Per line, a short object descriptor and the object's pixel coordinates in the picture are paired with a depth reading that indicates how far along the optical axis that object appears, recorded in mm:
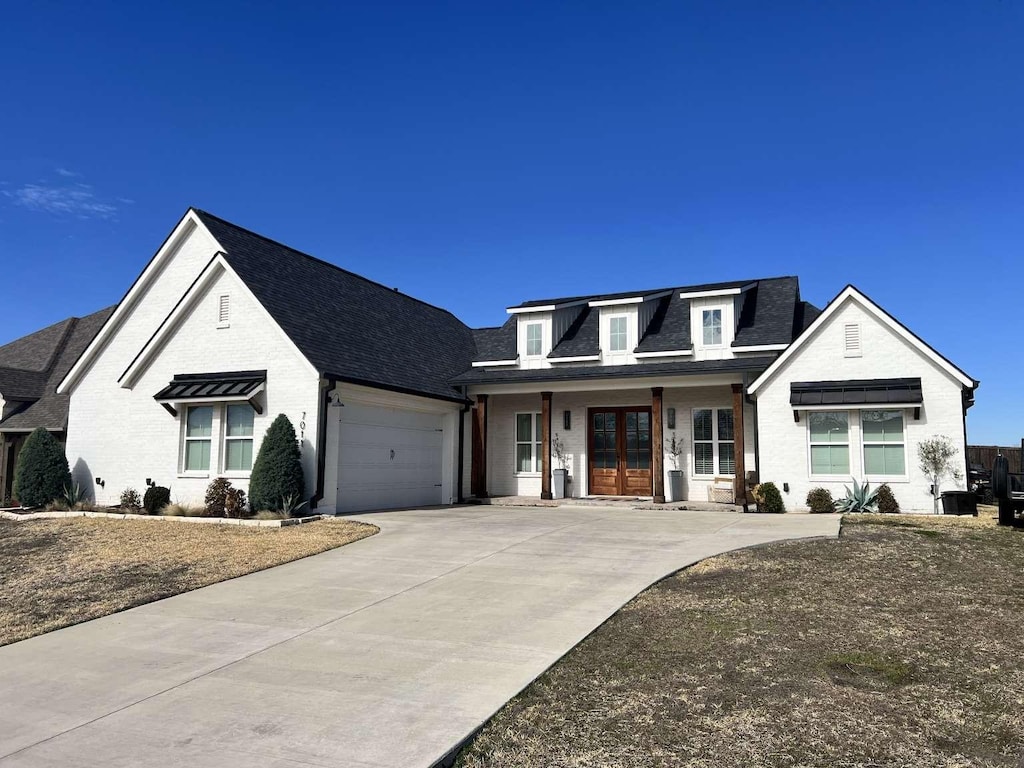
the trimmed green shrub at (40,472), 19062
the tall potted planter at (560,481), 21328
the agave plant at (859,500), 16453
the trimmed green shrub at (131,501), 18406
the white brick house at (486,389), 16953
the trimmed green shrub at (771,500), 17250
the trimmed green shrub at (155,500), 17750
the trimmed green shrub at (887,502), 16292
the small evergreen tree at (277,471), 16000
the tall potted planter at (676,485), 19969
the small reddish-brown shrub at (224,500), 16547
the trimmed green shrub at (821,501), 16750
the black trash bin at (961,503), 15688
